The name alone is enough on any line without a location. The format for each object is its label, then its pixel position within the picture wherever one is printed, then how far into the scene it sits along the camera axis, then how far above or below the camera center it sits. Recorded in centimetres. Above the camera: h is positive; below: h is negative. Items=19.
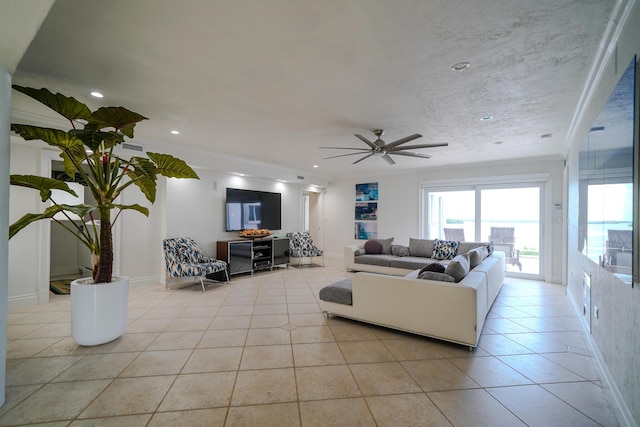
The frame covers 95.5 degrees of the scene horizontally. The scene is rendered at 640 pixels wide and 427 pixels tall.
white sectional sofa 279 -92
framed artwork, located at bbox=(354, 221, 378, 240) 859 -40
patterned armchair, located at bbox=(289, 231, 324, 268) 739 -82
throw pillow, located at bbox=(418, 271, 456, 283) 307 -64
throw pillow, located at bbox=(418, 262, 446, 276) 330 -59
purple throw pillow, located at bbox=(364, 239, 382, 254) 681 -72
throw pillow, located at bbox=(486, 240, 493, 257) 504 -56
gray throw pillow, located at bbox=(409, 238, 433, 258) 637 -68
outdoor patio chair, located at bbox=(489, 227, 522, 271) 643 -57
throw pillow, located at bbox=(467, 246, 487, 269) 386 -55
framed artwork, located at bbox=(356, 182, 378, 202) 852 +74
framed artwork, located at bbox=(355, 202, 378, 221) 853 +16
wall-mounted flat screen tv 654 +15
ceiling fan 390 +98
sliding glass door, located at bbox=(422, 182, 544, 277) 623 -2
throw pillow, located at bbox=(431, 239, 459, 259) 604 -67
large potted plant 242 +27
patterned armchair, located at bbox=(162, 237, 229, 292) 490 -83
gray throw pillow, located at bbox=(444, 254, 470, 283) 313 -57
